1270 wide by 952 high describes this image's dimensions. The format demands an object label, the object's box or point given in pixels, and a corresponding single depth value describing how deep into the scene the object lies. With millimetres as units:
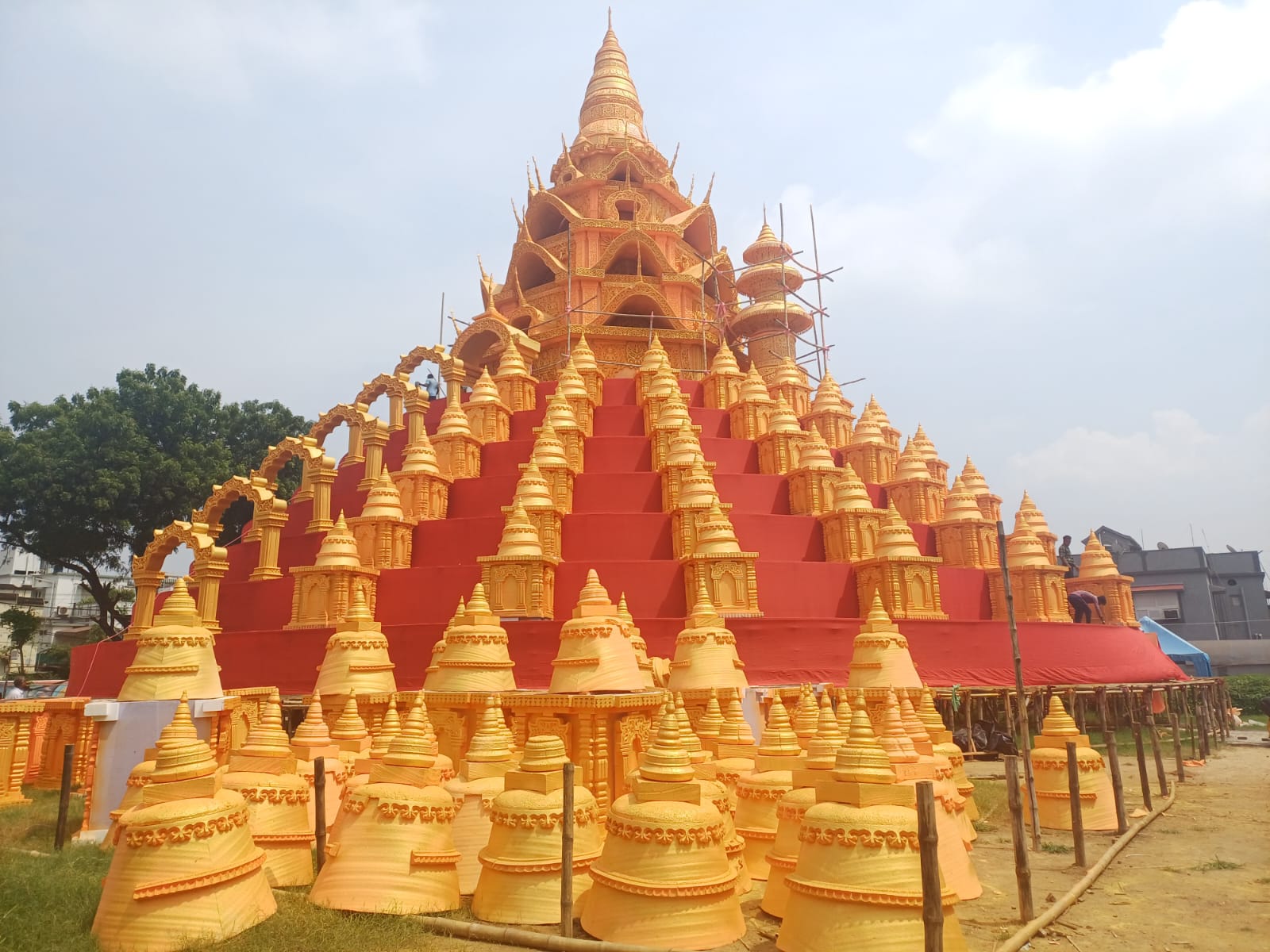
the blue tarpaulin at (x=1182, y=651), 34219
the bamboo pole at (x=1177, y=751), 18031
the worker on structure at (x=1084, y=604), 26406
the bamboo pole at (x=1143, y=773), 14617
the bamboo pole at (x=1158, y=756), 15609
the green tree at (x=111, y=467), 32125
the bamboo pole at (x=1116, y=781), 12686
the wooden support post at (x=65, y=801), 12047
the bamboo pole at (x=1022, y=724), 10117
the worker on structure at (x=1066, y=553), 34594
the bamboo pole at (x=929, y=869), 6504
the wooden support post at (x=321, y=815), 10094
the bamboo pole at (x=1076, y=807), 11266
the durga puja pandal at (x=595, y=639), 8383
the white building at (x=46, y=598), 57688
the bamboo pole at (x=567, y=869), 8266
